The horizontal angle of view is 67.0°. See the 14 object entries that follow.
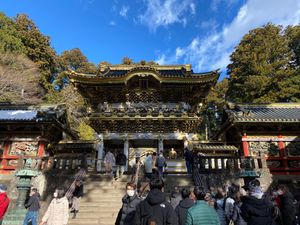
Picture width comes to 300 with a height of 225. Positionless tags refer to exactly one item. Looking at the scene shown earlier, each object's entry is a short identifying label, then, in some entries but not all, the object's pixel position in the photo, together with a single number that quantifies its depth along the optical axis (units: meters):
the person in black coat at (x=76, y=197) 7.66
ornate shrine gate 14.64
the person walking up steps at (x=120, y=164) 11.17
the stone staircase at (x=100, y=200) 7.59
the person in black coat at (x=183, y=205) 3.97
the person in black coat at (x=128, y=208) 3.73
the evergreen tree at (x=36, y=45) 31.34
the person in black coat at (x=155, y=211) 3.03
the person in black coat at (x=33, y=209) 6.58
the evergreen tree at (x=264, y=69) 22.36
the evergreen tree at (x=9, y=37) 24.48
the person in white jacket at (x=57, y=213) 4.83
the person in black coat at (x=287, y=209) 5.06
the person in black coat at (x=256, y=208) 3.68
